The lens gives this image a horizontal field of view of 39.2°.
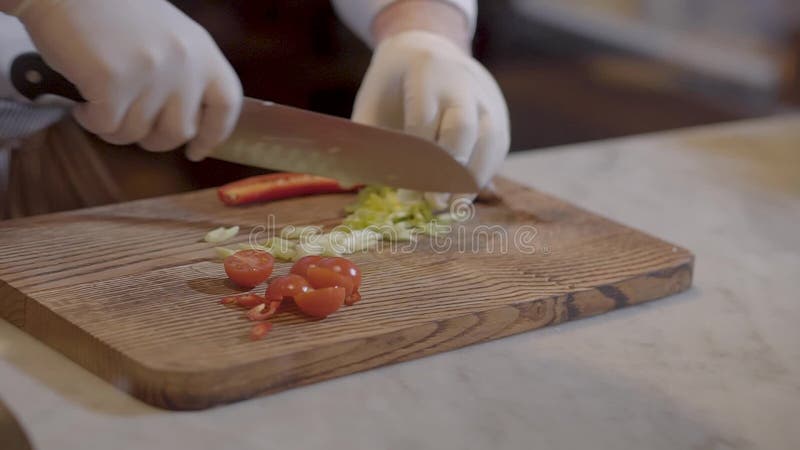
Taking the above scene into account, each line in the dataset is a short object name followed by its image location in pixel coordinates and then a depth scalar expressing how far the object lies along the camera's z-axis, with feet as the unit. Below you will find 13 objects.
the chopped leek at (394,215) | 4.47
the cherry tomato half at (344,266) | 3.70
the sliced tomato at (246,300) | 3.67
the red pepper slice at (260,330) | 3.44
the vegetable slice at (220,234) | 4.29
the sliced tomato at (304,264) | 3.79
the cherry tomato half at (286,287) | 3.61
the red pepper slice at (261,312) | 3.57
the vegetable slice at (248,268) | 3.79
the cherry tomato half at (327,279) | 3.66
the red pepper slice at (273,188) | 4.77
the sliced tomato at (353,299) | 3.71
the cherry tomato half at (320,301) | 3.55
